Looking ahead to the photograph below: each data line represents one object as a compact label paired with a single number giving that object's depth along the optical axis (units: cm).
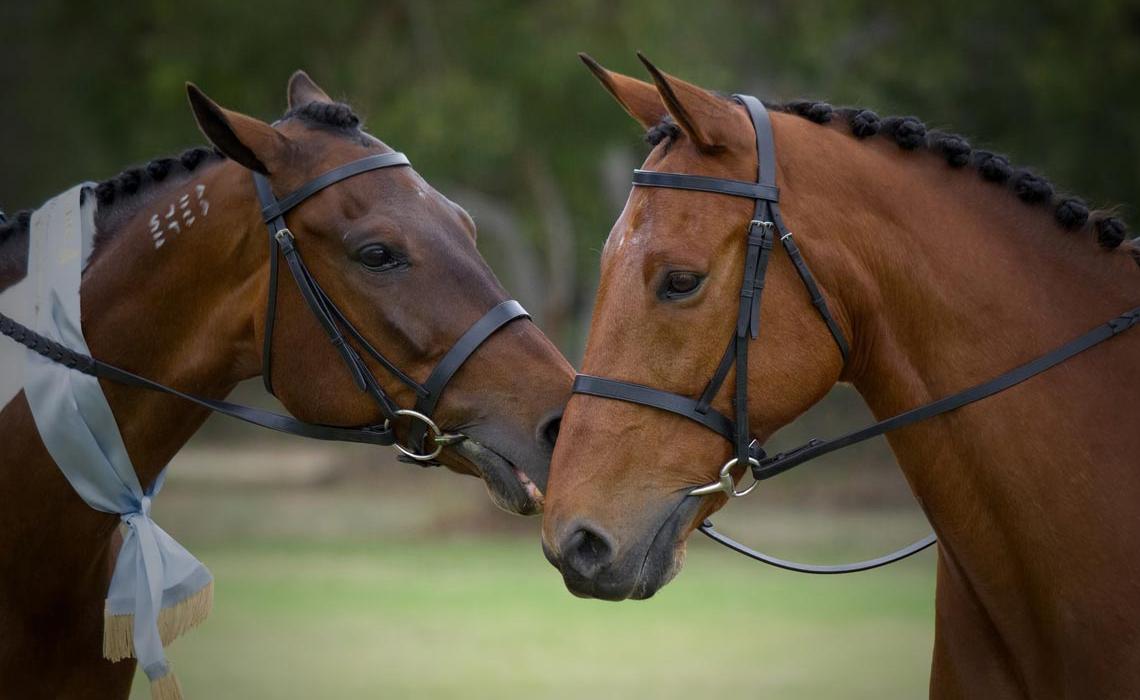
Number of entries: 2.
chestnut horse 645
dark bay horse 768
